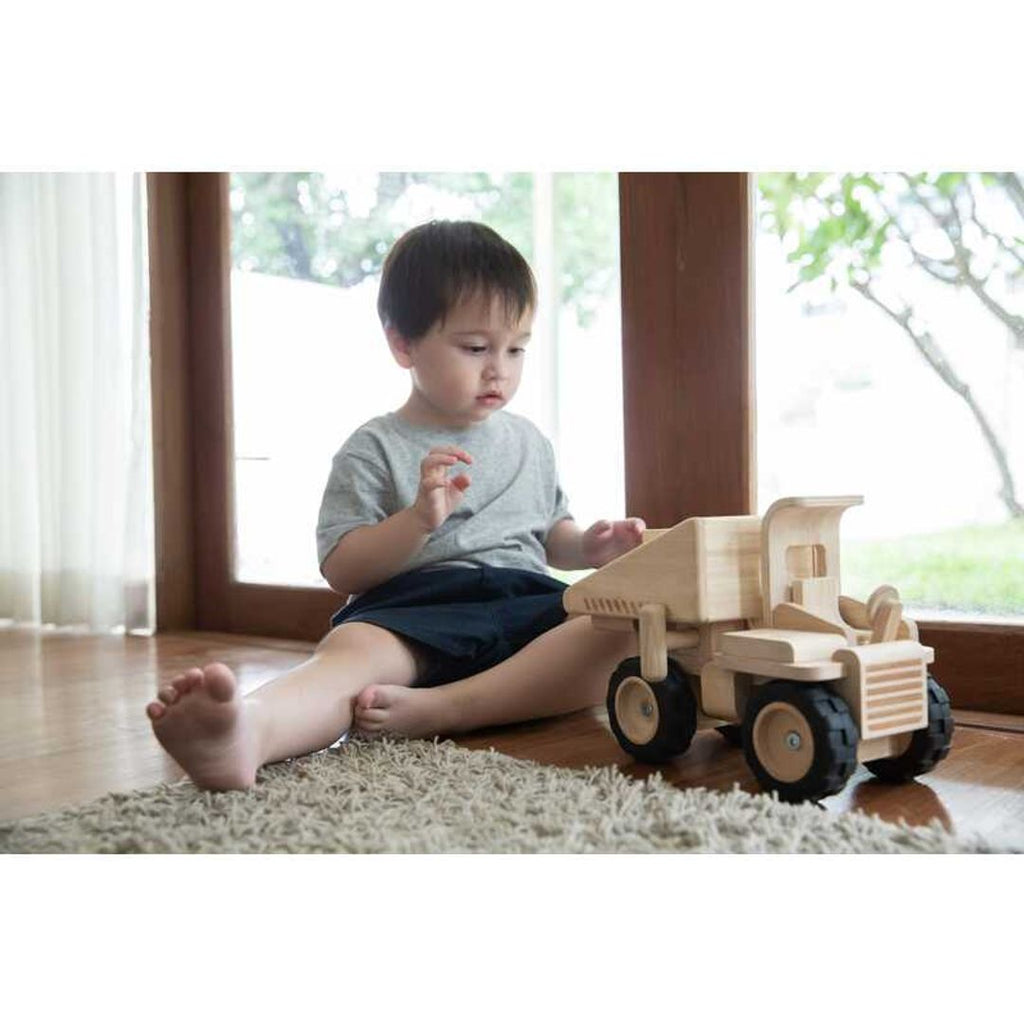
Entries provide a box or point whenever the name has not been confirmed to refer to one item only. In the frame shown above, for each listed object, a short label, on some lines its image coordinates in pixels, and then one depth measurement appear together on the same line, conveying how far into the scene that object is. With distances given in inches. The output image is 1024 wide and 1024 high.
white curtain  78.3
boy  41.8
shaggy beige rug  28.3
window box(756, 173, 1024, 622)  48.8
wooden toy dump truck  32.4
